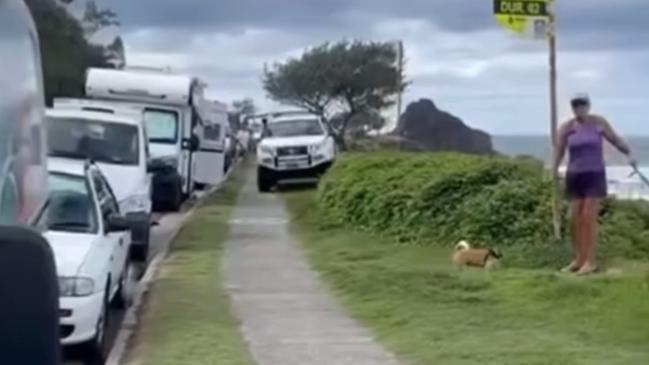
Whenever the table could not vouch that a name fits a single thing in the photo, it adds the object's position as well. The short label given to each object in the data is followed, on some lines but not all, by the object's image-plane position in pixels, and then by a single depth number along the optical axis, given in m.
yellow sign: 15.05
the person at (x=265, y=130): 39.68
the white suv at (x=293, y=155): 37.69
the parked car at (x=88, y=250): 11.40
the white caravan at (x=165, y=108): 29.80
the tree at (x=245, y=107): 88.74
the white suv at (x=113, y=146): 20.22
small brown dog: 15.53
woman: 14.02
